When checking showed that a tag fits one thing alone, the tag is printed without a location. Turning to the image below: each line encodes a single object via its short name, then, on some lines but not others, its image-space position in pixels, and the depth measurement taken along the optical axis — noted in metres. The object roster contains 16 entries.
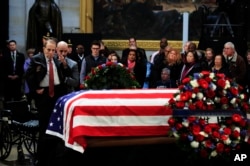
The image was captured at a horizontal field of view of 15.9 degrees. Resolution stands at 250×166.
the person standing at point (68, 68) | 10.47
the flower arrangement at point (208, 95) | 7.64
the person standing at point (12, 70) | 17.27
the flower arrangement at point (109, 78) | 9.10
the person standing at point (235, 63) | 13.37
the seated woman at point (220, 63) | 12.17
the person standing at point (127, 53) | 13.60
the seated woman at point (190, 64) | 11.96
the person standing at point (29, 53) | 15.99
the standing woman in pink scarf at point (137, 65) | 13.11
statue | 19.06
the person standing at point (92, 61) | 13.24
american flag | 7.75
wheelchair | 11.36
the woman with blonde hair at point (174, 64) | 12.71
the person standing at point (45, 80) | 10.19
